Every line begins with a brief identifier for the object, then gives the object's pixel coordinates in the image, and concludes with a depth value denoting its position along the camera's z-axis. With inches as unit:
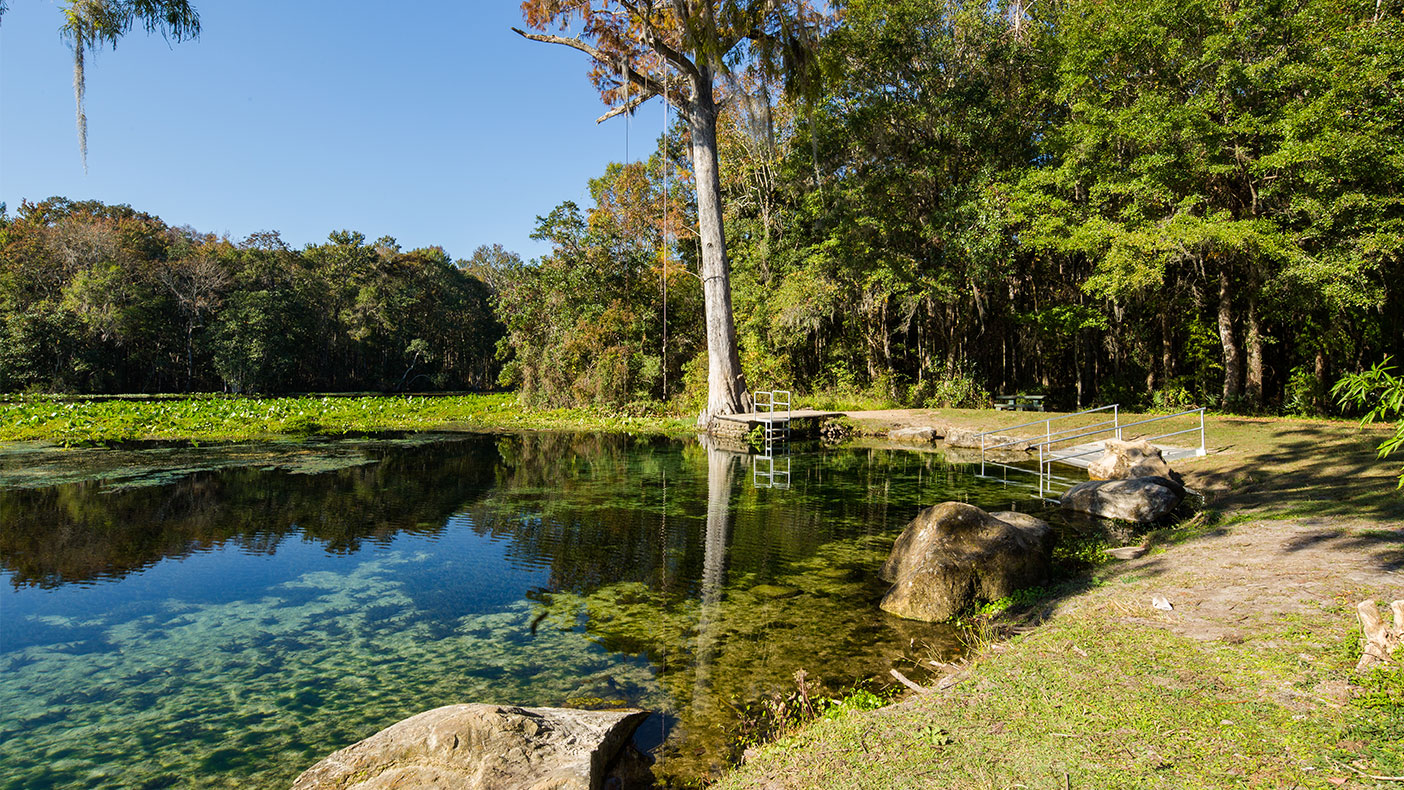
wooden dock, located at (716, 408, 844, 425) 653.9
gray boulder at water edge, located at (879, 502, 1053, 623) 215.8
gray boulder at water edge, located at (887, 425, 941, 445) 670.0
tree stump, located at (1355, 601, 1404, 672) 122.1
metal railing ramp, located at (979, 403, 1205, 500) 430.6
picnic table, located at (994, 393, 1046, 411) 814.1
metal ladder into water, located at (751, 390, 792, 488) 487.9
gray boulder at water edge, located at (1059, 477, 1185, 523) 313.6
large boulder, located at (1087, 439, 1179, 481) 369.7
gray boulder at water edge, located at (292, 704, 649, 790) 116.8
